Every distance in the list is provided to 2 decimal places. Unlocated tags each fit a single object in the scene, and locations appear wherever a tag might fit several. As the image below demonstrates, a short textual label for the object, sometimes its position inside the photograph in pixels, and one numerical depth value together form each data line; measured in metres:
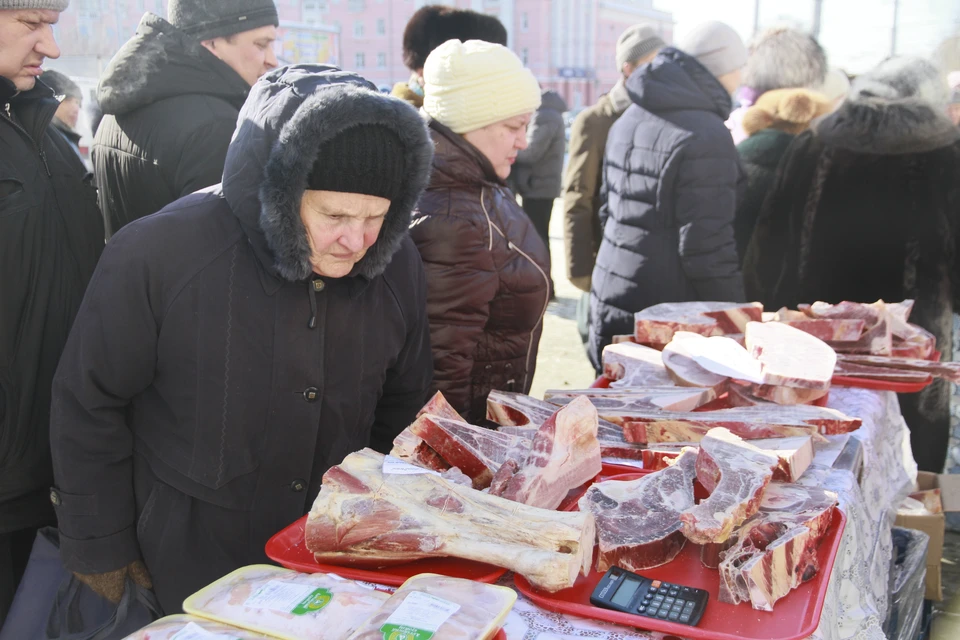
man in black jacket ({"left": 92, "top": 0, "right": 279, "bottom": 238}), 2.80
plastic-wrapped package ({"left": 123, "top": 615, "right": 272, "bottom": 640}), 1.26
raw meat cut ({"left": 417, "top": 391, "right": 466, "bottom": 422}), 1.95
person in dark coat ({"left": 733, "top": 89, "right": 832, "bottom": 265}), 4.67
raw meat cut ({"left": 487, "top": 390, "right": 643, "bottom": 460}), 2.11
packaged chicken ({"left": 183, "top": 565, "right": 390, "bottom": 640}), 1.29
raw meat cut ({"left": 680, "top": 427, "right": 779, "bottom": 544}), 1.55
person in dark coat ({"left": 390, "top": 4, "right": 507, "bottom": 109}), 4.20
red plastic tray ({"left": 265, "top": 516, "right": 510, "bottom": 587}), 1.54
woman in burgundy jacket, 2.60
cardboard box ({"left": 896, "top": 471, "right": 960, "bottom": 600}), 3.01
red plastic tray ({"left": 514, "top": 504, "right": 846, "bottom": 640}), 1.38
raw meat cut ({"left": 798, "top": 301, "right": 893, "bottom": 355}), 2.86
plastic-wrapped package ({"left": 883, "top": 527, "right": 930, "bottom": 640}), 2.65
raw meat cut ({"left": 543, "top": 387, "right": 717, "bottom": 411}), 2.28
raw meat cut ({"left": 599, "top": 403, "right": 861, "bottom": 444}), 2.07
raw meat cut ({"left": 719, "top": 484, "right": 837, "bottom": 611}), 1.44
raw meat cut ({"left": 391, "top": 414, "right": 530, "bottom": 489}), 1.87
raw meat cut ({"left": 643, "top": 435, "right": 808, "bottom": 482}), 1.84
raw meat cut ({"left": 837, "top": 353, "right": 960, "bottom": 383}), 2.59
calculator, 1.41
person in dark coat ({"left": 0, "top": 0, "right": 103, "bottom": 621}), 2.19
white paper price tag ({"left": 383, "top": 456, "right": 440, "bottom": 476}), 1.69
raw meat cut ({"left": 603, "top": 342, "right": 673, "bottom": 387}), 2.58
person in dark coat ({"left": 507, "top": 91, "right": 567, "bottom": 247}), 7.69
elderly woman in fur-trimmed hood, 1.82
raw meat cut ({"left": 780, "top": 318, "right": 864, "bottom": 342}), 2.85
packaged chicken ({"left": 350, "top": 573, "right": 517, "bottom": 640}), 1.21
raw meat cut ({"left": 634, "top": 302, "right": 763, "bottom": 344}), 2.87
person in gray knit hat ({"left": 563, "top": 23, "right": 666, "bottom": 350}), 5.06
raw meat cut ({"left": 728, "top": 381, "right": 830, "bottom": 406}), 2.37
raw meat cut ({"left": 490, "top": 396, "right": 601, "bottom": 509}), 1.72
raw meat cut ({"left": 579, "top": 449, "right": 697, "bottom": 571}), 1.56
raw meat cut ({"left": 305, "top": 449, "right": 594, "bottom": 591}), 1.48
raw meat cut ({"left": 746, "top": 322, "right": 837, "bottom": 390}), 2.33
